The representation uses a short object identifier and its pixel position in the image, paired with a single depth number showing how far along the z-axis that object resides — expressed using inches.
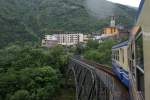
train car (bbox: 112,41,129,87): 373.4
